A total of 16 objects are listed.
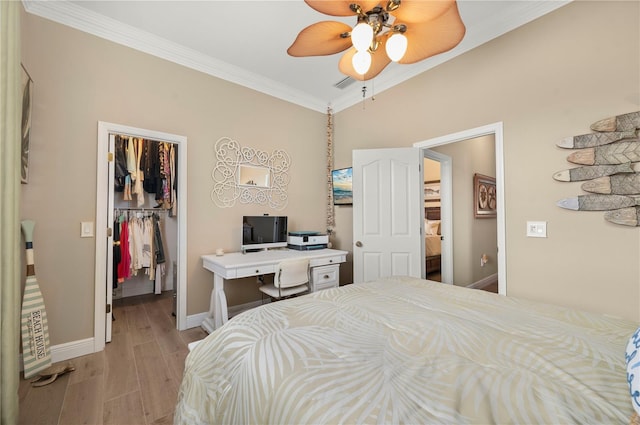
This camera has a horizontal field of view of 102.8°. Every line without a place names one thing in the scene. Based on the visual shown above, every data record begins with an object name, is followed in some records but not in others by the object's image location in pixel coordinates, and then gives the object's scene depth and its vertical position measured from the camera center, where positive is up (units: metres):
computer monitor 2.94 -0.18
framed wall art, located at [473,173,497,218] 3.92 +0.32
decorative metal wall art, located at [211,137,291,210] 2.91 +0.50
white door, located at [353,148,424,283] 2.80 +0.04
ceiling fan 1.25 +1.01
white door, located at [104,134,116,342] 2.29 -0.24
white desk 2.34 -0.48
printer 3.17 -0.30
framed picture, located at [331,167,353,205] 3.58 +0.44
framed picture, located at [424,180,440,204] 4.68 +0.48
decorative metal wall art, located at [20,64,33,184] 1.77 +0.70
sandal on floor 1.77 -1.13
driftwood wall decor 1.63 +0.32
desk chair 2.45 -0.61
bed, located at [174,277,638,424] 0.58 -0.43
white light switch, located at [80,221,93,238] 2.15 -0.10
